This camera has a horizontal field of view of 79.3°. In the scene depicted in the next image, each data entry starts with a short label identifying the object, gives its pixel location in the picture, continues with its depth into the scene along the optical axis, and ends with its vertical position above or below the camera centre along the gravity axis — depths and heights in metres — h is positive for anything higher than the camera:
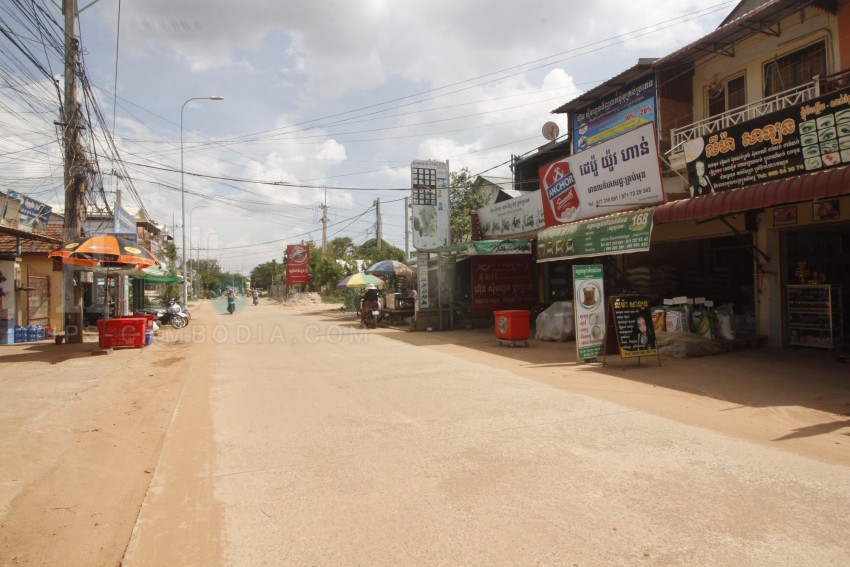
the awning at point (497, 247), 15.97 +1.36
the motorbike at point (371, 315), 21.38 -0.95
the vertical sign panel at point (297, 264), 50.31 +2.93
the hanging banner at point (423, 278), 18.81 +0.48
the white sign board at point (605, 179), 11.25 +2.69
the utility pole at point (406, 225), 32.26 +4.33
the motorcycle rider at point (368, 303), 21.59 -0.45
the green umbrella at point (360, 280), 25.88 +0.63
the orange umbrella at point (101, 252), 12.53 +1.13
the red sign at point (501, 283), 18.45 +0.23
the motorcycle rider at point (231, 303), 34.16 -0.52
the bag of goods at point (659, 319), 11.48 -0.74
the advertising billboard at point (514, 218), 16.88 +2.55
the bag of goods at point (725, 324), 10.77 -0.83
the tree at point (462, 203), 28.38 +5.00
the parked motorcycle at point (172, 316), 21.73 -0.83
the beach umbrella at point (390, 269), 25.67 +1.14
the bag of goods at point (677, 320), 11.07 -0.74
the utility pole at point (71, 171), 14.01 +3.56
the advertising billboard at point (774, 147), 7.54 +2.27
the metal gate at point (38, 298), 18.18 +0.05
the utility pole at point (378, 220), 38.12 +5.35
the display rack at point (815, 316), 9.88 -0.66
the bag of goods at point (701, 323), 10.77 -0.80
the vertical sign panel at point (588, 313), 9.90 -0.50
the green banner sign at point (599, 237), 10.63 +1.19
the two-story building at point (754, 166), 8.16 +2.02
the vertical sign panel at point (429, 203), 19.02 +3.28
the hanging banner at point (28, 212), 13.45 +2.44
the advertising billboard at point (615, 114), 14.97 +5.52
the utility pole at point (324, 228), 52.38 +6.67
